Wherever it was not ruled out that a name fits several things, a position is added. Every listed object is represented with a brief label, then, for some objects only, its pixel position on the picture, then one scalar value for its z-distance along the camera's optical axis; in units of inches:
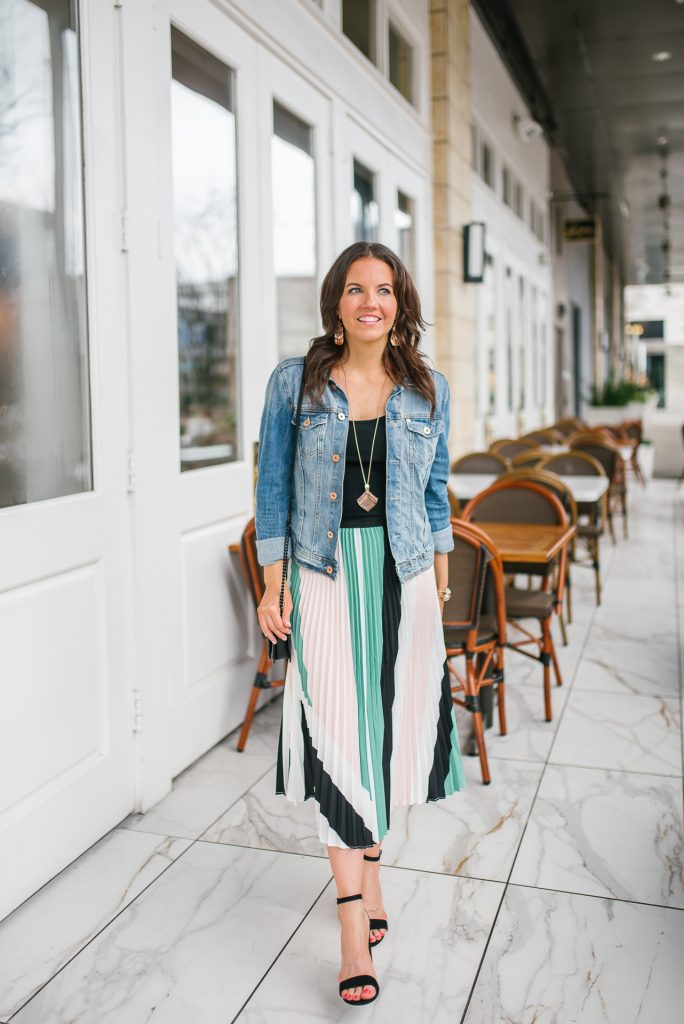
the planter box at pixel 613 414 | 556.1
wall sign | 516.4
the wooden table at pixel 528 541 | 130.4
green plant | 562.6
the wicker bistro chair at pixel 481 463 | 230.2
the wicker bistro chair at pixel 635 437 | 437.5
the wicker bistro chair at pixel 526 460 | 233.5
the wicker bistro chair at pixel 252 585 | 127.5
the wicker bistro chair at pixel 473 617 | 115.9
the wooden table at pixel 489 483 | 197.2
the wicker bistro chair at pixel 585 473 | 221.0
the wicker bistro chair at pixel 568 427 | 409.1
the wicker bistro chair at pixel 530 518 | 143.0
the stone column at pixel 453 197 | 251.4
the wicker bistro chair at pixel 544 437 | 321.4
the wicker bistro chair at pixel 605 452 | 282.2
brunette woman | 78.7
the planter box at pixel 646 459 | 496.6
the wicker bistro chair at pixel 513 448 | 281.0
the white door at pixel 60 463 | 91.3
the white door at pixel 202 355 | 114.7
